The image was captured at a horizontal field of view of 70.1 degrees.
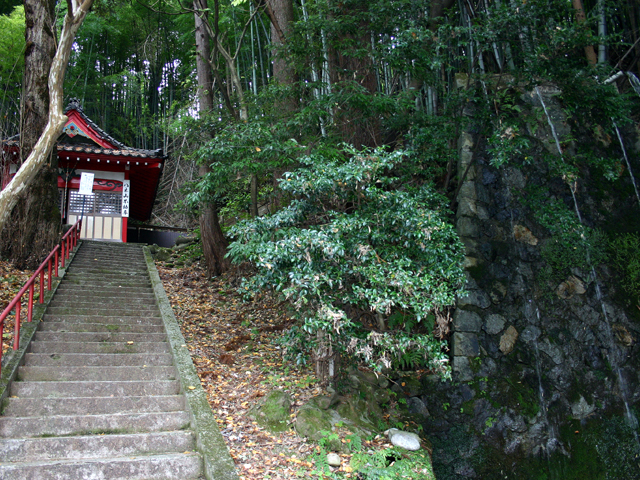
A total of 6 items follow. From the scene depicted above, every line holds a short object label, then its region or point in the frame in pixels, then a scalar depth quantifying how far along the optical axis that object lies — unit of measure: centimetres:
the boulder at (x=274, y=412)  494
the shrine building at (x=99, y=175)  1202
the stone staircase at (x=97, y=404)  401
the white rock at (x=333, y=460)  446
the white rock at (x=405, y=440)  504
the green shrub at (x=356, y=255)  450
